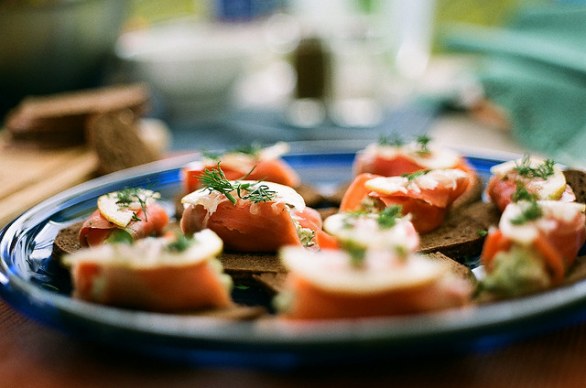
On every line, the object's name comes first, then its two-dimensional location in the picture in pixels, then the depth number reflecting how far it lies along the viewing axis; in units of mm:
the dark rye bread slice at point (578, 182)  447
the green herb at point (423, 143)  500
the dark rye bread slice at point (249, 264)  409
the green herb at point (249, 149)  516
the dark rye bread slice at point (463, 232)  435
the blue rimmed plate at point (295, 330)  291
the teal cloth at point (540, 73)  727
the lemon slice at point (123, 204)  437
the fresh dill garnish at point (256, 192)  431
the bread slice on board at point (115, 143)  635
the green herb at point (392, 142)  509
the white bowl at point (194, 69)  925
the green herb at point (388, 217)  365
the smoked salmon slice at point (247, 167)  503
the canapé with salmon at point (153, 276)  346
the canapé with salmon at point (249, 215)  427
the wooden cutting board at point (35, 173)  563
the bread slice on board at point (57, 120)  736
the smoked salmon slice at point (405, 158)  492
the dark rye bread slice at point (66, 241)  422
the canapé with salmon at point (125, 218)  436
